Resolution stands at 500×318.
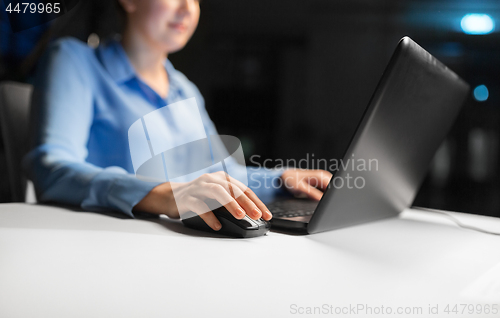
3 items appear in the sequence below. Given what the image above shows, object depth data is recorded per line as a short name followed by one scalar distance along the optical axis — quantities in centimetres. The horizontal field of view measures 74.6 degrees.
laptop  34
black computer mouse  37
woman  46
